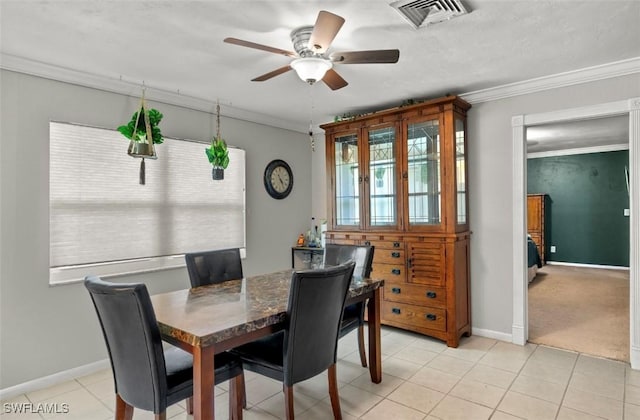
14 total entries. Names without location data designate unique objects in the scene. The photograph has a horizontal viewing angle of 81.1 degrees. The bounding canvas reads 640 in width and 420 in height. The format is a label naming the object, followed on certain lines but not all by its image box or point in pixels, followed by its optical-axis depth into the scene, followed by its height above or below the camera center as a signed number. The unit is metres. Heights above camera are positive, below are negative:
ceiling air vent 1.96 +1.10
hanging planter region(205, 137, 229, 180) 2.82 +0.43
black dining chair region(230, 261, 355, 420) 1.92 -0.69
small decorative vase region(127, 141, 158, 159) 2.22 +0.39
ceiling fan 1.83 +0.88
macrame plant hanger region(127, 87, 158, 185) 2.23 +0.41
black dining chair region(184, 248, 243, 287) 2.74 -0.41
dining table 1.65 -0.52
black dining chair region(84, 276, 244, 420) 1.63 -0.64
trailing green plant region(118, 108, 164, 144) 2.27 +0.53
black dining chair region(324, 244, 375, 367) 2.92 -0.45
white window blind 2.89 +0.08
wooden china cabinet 3.46 +0.02
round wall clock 4.49 +0.42
